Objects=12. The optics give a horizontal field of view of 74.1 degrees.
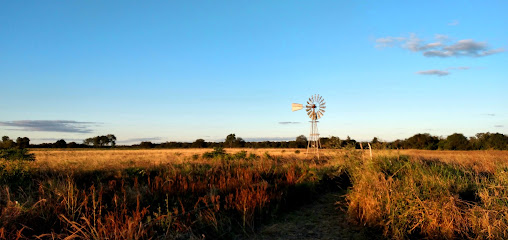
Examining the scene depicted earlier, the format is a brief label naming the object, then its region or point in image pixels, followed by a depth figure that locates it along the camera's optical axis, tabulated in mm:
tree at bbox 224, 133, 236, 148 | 76075
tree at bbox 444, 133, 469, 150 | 51219
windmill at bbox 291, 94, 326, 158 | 29234
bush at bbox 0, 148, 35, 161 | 12094
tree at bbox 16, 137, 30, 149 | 63288
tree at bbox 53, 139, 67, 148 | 80375
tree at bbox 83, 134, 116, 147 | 95775
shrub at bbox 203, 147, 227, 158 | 21859
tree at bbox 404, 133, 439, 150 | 56562
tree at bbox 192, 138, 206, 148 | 88750
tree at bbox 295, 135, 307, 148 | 70500
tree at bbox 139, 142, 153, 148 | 86738
